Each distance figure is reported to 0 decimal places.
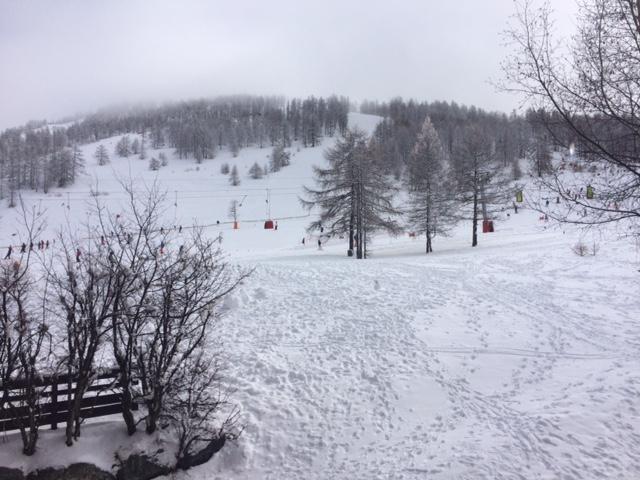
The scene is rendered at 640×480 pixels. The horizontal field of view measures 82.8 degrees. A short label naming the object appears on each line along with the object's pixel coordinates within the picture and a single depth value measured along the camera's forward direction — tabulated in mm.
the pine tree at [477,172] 27016
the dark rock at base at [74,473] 5328
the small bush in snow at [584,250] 18158
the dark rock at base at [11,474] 5192
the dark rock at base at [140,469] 5688
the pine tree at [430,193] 27484
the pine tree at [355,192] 24859
